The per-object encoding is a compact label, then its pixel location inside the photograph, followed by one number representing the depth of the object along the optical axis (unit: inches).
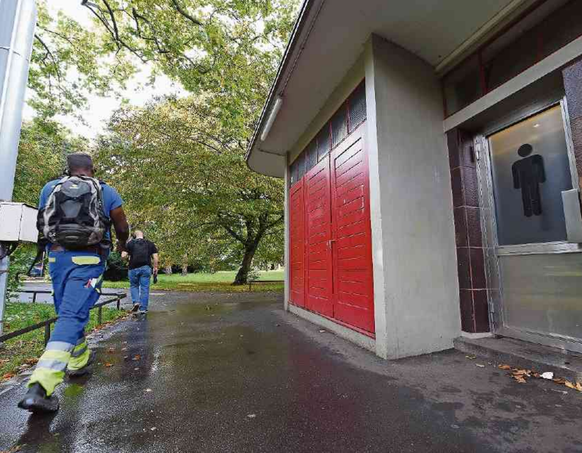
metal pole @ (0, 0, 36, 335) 129.0
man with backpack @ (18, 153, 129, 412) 89.0
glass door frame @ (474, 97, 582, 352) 116.9
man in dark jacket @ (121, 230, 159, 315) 262.2
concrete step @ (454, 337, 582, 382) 102.9
